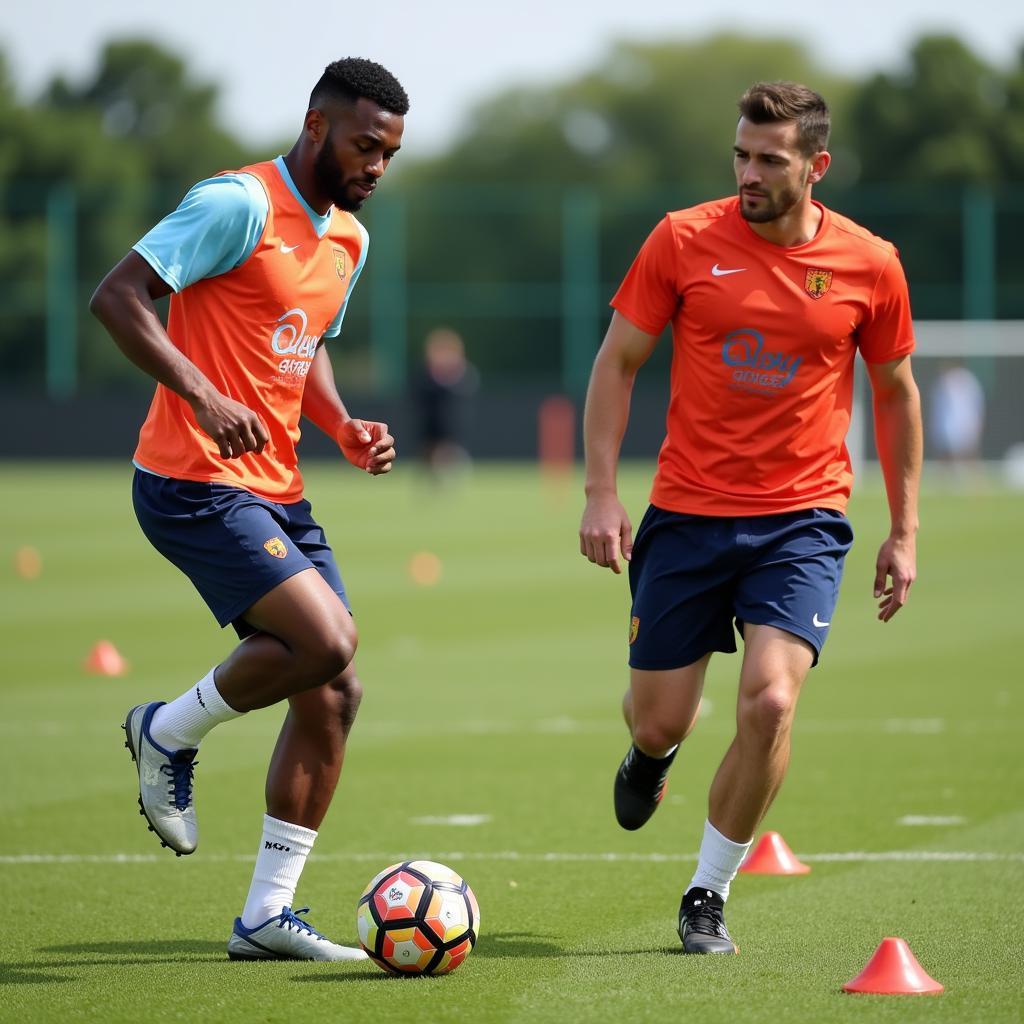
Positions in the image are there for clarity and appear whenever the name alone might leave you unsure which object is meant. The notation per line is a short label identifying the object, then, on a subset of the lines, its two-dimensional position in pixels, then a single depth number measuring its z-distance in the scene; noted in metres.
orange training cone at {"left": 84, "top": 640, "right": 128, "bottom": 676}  23.81
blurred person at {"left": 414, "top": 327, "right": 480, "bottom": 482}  67.44
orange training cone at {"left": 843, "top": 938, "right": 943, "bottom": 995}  9.80
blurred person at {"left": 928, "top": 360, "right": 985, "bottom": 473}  68.87
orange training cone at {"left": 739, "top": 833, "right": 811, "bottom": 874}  13.45
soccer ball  10.48
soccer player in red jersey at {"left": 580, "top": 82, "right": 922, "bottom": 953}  11.26
